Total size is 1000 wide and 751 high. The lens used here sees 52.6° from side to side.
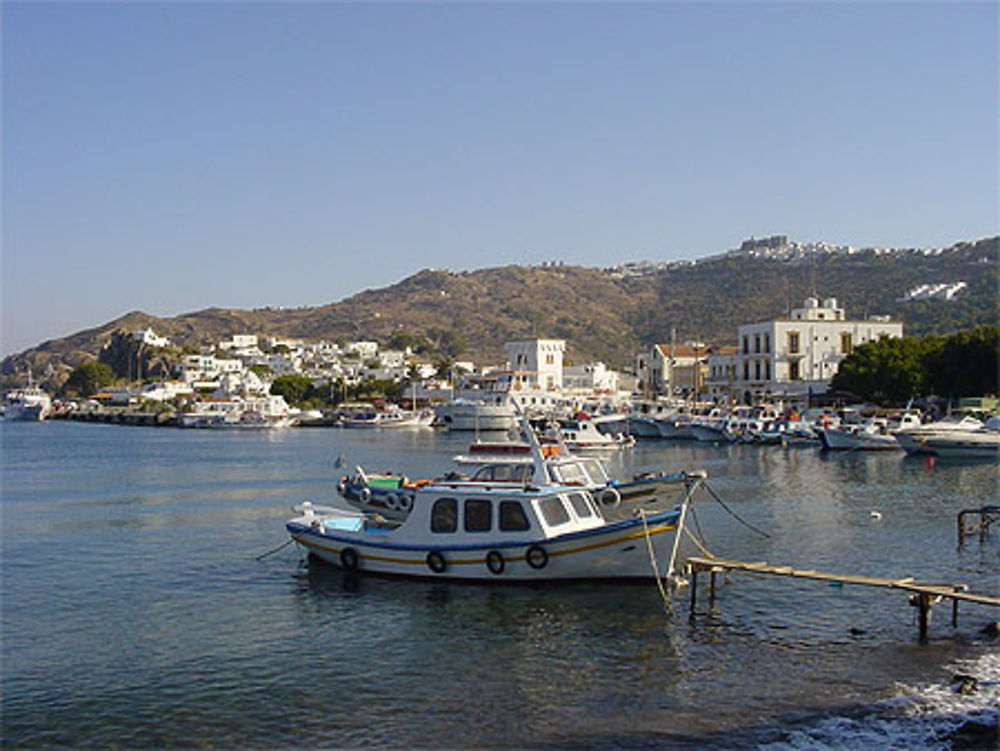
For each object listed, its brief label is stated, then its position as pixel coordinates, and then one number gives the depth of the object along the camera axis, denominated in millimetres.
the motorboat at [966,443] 59031
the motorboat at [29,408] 160625
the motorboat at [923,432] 61338
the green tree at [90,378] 193625
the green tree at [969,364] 77750
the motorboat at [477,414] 110562
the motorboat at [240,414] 126000
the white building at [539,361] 138250
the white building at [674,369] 129625
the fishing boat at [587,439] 73500
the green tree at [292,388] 160250
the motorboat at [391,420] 123000
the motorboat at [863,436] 65562
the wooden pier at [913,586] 18297
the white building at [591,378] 139750
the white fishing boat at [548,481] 26422
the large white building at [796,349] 111500
